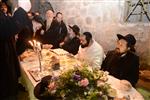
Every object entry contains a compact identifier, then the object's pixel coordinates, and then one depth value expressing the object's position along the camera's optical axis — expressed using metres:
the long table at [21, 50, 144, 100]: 1.50
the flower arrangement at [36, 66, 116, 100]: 1.29
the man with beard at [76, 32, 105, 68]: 2.44
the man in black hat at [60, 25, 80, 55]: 3.06
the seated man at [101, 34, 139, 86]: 2.15
